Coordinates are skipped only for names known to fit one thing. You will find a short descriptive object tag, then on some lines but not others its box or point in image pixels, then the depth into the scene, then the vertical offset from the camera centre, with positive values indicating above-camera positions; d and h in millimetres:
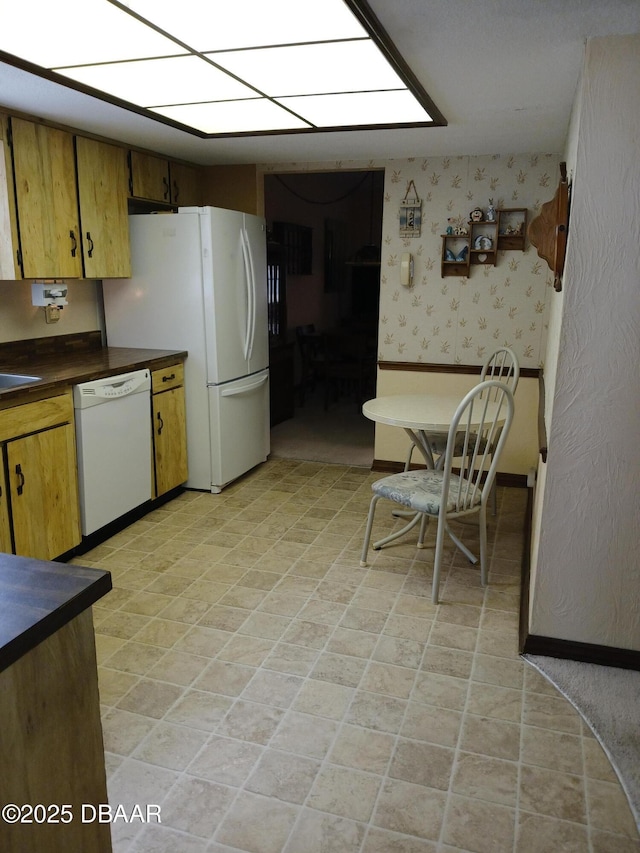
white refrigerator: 3975 -157
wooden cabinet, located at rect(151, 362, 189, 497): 3902 -864
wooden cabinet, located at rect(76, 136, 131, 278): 3580 +424
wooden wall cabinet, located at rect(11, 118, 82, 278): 3160 +410
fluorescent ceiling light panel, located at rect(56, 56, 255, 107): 2387 +778
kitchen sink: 3092 -451
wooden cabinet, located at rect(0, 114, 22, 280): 3039 +287
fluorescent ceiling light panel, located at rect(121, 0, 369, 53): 1831 +766
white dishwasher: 3289 -843
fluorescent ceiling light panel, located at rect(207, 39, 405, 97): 2215 +775
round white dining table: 3123 -625
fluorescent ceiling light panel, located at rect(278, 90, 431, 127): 2811 +796
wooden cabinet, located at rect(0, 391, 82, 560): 2822 -876
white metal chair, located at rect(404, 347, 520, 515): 3674 -561
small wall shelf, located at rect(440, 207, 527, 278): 4273 +295
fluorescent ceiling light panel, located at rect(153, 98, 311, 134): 2973 +798
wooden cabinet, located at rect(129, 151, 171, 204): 3988 +662
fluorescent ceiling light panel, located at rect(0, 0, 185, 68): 1861 +765
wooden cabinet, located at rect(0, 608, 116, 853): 1109 -821
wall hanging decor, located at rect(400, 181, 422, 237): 4438 +487
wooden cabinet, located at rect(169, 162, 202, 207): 4462 +691
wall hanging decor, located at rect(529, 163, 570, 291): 2395 +215
